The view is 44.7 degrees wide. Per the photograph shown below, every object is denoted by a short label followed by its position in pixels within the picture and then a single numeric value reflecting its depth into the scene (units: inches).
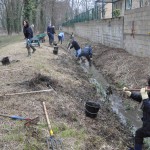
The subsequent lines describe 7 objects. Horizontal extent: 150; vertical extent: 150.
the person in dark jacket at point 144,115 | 149.9
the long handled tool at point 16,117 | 183.7
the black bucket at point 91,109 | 209.8
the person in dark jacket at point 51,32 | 609.7
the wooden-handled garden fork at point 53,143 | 157.7
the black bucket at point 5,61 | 345.5
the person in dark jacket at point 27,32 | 413.8
